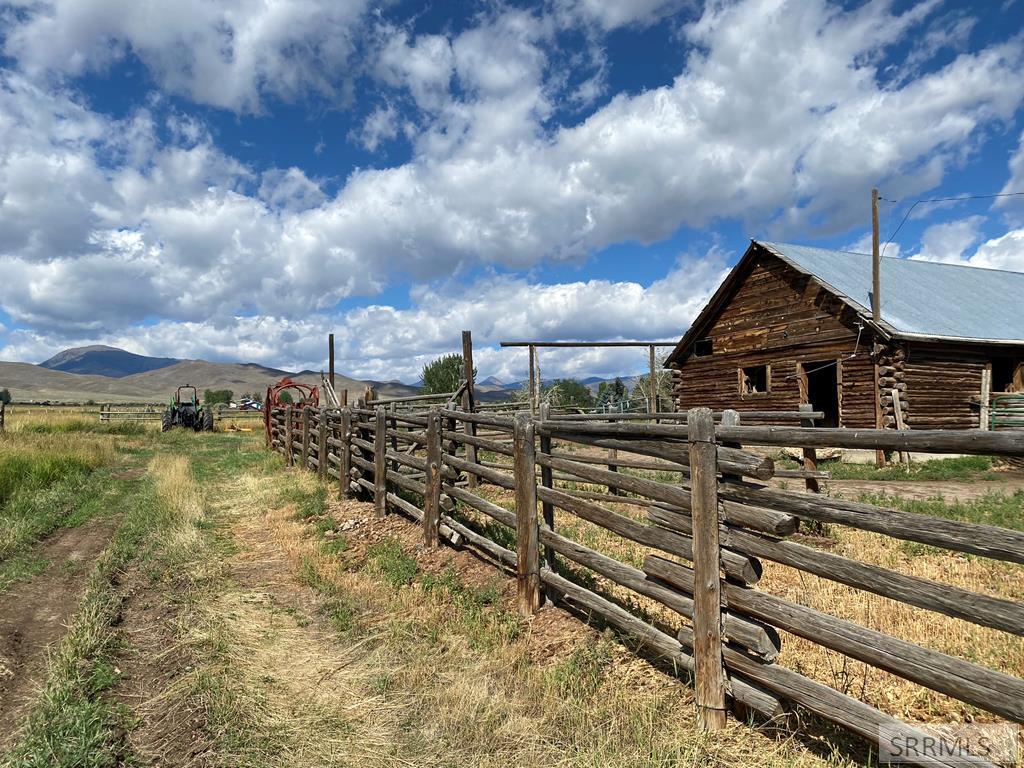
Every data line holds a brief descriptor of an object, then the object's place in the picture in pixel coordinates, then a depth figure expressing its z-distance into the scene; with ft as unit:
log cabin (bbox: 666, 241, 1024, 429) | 50.84
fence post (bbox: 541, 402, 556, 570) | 17.52
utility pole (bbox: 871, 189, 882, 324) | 49.28
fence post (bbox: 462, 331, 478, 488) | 40.98
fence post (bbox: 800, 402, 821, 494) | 25.57
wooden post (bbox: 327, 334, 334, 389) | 72.23
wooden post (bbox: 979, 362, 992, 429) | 51.44
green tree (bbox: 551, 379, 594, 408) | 274.57
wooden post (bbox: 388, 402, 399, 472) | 30.09
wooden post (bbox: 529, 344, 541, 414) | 56.85
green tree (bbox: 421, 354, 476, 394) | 232.53
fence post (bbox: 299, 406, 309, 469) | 47.88
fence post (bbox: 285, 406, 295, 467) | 54.49
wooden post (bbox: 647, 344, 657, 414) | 53.57
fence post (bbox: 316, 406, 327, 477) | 42.11
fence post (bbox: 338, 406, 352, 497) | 34.96
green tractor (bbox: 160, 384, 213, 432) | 96.52
